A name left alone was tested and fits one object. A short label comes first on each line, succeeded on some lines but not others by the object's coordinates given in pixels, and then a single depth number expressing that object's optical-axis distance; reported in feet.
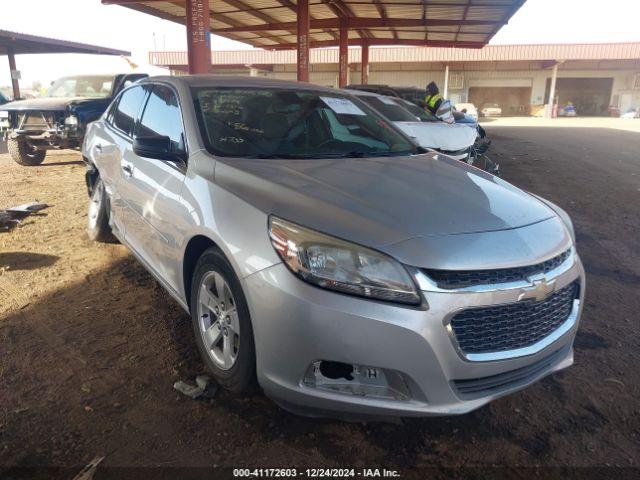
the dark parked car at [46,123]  30.30
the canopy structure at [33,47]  57.65
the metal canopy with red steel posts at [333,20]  36.51
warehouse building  120.47
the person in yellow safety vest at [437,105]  28.73
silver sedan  6.36
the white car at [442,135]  22.35
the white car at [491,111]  132.57
